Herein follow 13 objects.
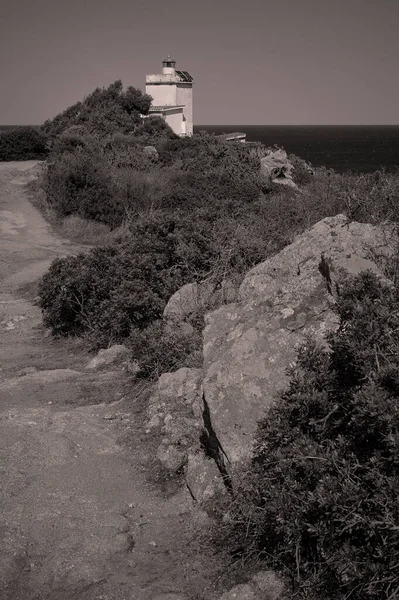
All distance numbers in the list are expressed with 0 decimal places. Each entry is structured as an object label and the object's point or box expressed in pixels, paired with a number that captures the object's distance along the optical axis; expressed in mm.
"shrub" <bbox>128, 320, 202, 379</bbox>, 7129
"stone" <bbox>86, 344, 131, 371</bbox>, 8250
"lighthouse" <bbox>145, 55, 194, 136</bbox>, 58406
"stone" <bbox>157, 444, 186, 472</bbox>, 5543
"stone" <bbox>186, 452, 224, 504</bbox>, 4918
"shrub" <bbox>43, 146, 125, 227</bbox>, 19094
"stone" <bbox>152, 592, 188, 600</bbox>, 3873
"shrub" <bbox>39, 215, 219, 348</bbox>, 8977
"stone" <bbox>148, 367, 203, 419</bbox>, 6254
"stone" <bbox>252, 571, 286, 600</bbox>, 3710
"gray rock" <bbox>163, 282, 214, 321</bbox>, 8234
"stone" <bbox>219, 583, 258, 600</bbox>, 3748
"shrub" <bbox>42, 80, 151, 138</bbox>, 38750
